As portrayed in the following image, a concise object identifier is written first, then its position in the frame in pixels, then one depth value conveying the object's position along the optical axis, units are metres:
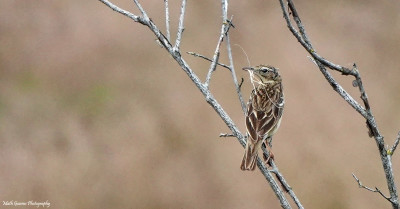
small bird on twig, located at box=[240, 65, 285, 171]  8.84
